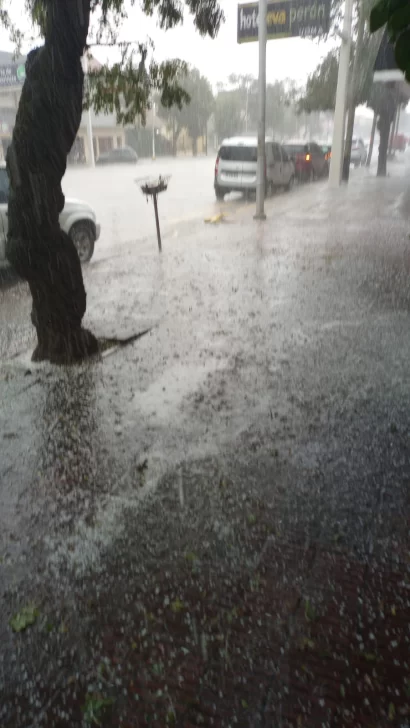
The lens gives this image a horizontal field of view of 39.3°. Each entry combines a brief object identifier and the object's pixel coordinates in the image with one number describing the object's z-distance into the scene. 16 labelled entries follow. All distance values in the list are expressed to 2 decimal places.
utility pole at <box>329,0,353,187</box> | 20.73
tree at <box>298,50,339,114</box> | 24.62
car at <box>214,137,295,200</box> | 18.94
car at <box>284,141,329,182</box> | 24.52
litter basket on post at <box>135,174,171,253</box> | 9.80
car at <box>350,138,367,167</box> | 39.44
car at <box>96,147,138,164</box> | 43.97
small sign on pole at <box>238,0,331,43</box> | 13.40
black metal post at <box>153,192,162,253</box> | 10.60
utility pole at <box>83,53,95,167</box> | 37.19
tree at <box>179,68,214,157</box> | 44.52
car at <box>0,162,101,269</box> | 9.24
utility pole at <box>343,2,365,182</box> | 22.44
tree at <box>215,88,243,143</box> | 50.78
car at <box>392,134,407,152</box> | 54.06
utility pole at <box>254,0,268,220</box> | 12.34
